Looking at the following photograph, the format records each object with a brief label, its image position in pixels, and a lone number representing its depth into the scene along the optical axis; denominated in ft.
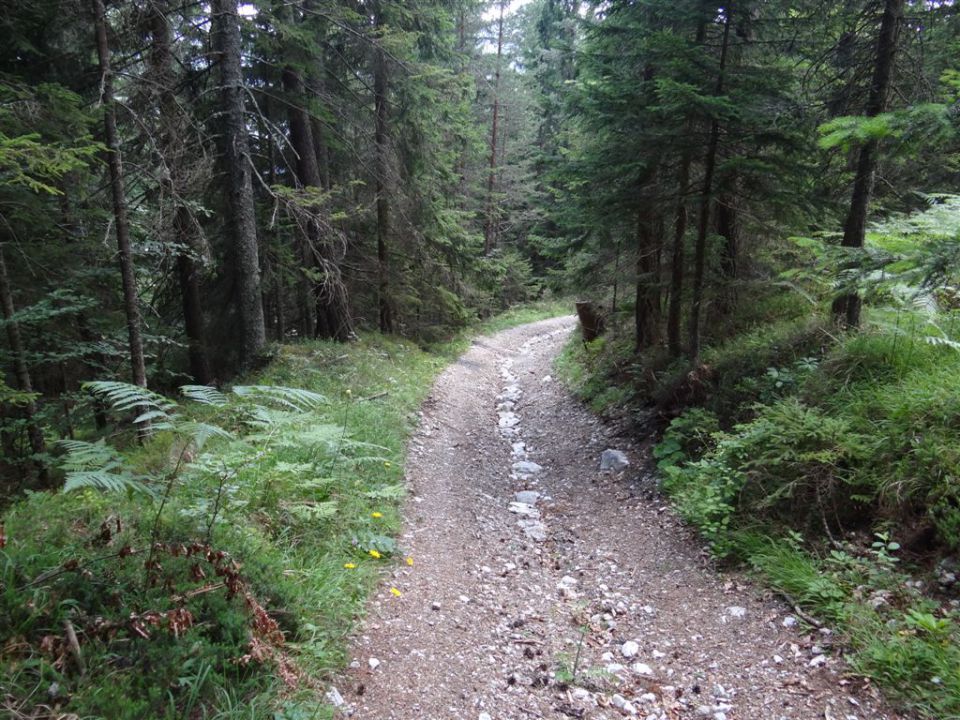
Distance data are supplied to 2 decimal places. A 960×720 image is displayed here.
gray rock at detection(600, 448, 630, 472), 28.30
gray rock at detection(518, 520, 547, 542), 22.49
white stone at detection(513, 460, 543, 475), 30.35
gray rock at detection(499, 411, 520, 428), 40.11
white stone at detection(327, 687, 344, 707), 11.25
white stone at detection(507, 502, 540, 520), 24.70
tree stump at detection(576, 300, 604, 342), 56.90
